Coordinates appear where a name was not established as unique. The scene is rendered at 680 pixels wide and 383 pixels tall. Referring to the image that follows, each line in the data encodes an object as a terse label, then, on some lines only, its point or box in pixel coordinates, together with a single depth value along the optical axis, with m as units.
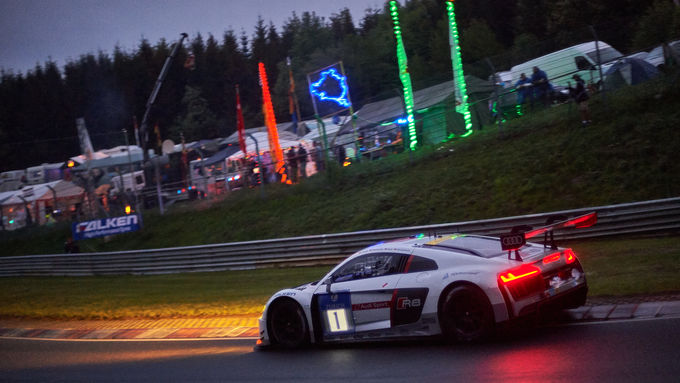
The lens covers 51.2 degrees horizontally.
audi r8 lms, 7.68
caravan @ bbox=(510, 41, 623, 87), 21.00
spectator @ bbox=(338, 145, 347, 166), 26.17
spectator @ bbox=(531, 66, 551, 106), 22.22
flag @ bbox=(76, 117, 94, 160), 37.10
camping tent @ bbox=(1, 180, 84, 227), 37.31
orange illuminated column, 33.09
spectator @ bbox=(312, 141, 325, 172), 26.83
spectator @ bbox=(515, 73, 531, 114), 22.37
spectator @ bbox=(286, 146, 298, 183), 27.61
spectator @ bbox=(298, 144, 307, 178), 27.28
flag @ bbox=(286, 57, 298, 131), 56.79
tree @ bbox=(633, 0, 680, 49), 22.31
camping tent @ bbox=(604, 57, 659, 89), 20.75
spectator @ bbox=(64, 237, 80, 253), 30.83
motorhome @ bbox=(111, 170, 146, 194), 45.78
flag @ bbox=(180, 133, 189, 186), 43.90
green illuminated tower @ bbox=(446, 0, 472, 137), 24.55
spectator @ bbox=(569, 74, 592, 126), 20.02
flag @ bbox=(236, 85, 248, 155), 39.67
